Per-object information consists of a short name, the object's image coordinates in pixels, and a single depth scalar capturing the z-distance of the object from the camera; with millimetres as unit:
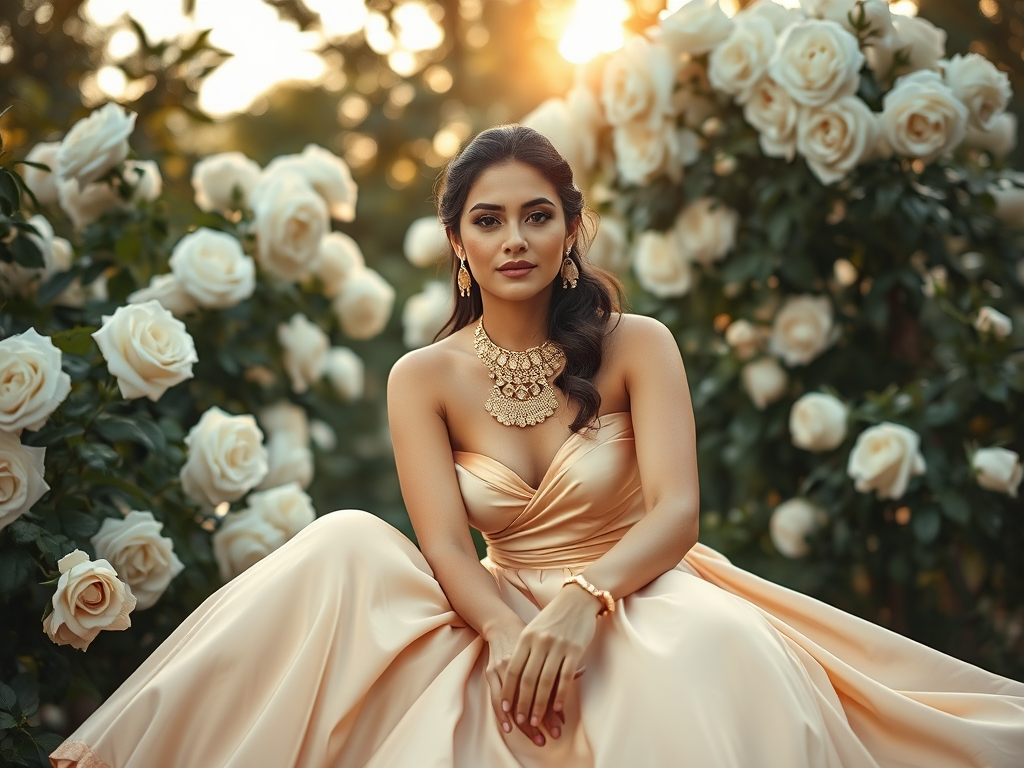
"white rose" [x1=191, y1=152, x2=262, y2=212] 4047
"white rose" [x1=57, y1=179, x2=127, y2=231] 3498
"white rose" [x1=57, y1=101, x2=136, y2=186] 3246
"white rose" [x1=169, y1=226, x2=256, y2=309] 3430
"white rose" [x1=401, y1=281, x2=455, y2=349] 5113
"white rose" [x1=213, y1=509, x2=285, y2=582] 3180
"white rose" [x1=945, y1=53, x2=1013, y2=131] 3512
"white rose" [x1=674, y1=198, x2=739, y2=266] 3994
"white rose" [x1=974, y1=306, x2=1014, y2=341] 3568
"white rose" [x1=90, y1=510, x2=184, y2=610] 2734
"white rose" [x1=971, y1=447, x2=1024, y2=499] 3400
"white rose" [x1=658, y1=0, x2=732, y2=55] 3779
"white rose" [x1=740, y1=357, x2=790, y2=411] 3965
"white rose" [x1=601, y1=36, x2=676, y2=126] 3922
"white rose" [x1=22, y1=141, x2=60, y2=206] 3492
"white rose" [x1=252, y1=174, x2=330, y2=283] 3807
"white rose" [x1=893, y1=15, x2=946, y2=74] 3619
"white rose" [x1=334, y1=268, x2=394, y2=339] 4375
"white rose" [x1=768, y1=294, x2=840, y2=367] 3857
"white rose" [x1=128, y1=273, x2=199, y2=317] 3430
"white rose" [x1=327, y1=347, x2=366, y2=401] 4551
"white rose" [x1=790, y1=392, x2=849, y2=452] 3643
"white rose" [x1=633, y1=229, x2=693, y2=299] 4141
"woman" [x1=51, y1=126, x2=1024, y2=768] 2082
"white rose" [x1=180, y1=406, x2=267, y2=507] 3062
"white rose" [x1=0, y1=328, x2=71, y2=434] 2490
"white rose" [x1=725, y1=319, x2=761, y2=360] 4039
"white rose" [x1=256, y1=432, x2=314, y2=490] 3799
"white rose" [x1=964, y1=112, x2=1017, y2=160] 3789
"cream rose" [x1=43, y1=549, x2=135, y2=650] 2443
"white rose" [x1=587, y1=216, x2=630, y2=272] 4527
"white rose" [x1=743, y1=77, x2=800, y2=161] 3656
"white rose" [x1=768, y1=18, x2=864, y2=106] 3447
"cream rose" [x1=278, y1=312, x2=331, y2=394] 4047
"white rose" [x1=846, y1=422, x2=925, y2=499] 3428
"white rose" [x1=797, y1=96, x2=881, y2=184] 3492
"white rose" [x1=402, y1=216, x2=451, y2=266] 5113
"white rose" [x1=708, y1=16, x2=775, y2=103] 3691
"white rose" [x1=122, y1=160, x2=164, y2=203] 3584
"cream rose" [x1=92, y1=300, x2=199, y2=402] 2766
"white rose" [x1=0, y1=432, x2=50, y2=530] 2482
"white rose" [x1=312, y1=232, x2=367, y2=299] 4270
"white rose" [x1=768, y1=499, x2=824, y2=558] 3846
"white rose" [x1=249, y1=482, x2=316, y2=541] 3287
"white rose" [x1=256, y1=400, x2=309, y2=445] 3977
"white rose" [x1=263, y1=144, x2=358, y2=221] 4125
